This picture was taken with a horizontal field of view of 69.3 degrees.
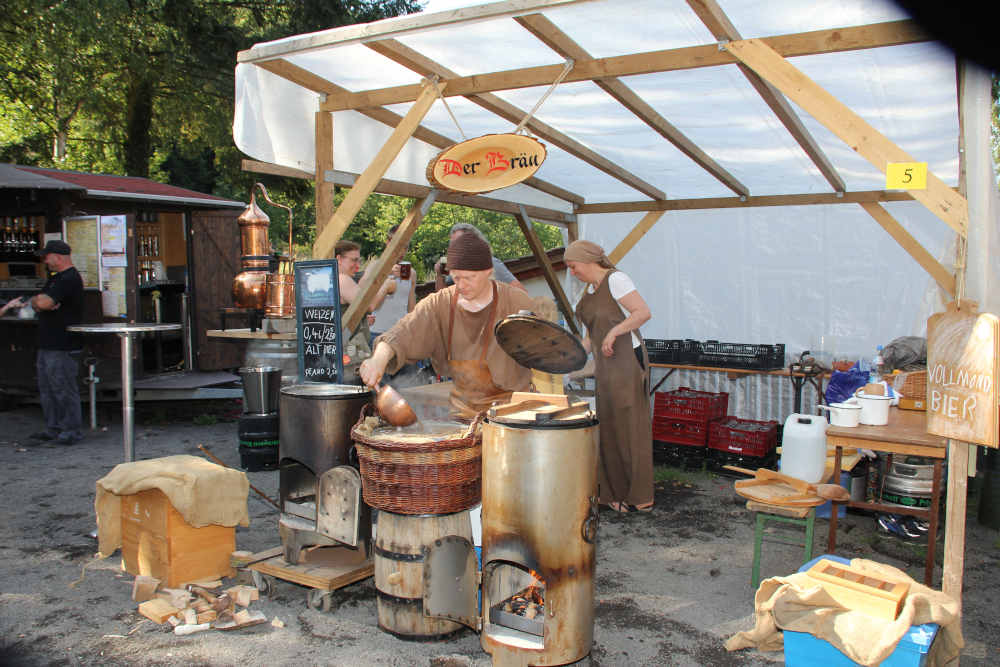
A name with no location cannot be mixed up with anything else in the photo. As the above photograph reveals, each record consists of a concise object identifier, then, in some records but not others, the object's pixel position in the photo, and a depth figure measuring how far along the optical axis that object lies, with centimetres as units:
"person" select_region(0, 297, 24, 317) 752
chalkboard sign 536
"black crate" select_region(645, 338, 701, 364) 765
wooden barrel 322
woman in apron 541
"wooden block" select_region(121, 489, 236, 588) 383
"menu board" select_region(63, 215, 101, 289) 861
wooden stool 378
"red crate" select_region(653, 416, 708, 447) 680
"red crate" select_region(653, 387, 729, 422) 683
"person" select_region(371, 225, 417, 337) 762
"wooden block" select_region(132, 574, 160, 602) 373
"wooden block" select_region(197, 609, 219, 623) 353
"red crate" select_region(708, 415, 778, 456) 643
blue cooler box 260
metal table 503
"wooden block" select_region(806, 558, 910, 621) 269
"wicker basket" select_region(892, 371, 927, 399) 459
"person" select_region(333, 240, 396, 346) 657
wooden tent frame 357
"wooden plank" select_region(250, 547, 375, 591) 364
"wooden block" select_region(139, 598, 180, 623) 352
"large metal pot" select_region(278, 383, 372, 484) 366
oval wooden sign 458
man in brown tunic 373
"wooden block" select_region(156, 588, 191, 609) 364
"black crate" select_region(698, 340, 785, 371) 729
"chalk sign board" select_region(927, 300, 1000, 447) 302
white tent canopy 409
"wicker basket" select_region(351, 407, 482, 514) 316
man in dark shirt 695
